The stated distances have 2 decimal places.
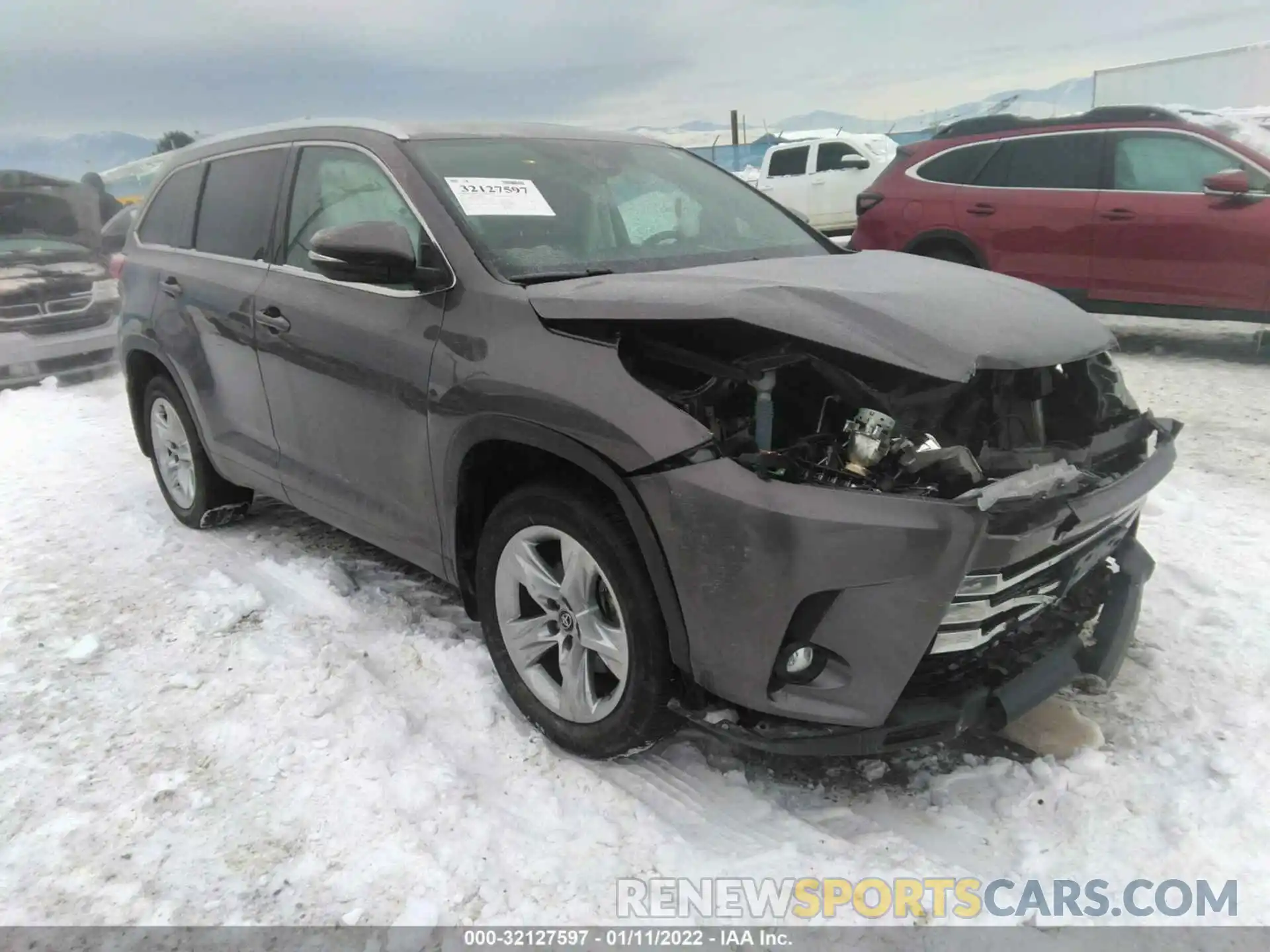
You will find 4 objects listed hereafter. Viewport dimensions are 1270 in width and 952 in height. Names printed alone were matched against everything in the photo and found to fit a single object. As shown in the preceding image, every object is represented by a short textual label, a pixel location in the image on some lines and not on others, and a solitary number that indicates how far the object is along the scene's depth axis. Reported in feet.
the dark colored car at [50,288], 24.38
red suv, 21.15
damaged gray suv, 6.69
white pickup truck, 46.19
